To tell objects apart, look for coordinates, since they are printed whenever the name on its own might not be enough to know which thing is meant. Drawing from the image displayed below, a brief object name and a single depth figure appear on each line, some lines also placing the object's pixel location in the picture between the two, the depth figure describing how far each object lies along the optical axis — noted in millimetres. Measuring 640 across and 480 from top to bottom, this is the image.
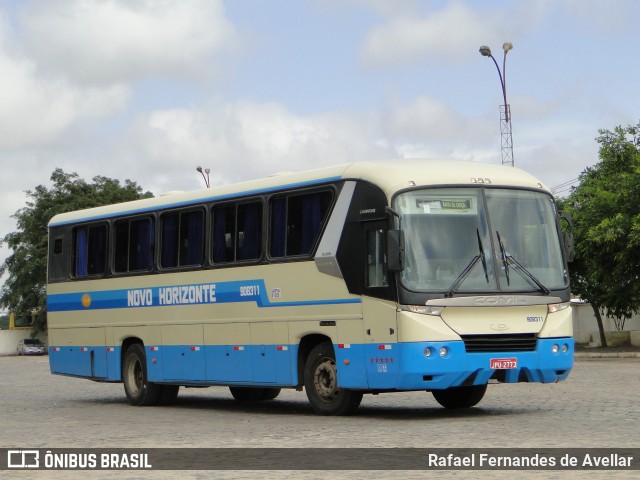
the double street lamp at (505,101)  45781
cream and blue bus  17406
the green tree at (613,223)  41250
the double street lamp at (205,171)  65688
